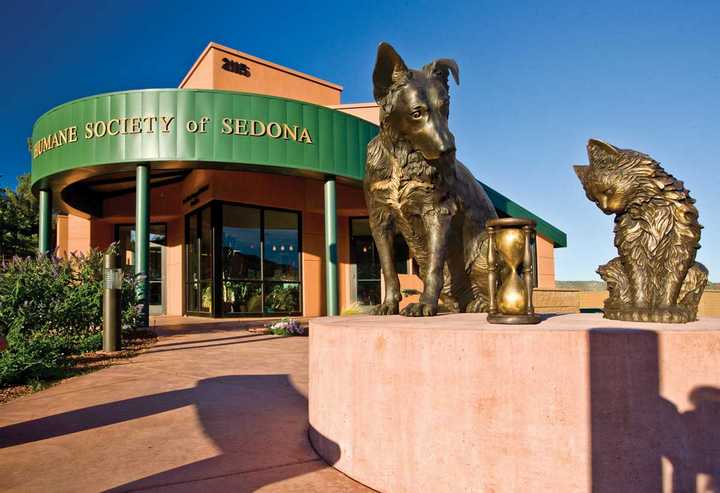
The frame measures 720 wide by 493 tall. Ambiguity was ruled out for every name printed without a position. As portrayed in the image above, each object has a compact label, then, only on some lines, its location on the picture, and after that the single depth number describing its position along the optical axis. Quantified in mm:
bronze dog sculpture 2918
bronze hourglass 2383
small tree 24439
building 10977
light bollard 7680
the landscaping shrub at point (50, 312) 5441
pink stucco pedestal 1787
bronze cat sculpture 2498
